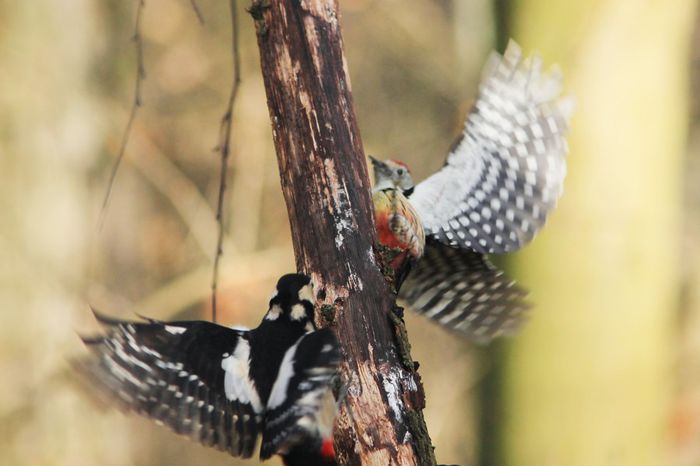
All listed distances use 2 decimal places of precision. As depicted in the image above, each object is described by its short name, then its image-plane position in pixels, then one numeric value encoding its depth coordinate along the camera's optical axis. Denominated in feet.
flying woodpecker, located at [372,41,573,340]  23.95
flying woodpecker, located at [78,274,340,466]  17.72
